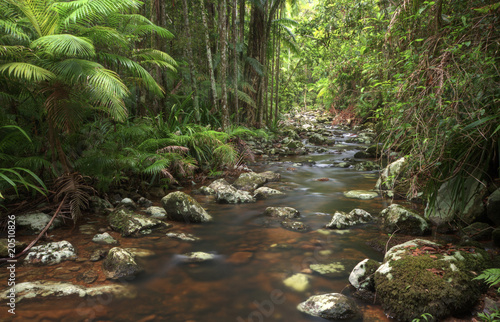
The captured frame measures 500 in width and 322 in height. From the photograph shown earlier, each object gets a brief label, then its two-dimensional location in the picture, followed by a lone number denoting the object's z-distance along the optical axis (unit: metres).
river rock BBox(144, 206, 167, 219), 4.52
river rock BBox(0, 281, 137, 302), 2.43
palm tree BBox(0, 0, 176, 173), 3.26
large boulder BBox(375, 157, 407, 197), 5.09
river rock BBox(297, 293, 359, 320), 2.29
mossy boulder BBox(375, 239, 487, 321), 2.13
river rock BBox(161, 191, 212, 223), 4.34
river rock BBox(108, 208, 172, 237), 3.81
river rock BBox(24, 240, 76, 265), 2.96
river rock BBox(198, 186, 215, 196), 5.71
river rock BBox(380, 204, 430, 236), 3.50
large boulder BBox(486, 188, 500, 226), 2.94
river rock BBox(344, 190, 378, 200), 5.37
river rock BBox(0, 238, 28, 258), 2.96
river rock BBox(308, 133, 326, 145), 13.18
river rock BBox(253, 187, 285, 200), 5.62
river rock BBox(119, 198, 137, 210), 4.77
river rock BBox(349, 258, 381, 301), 2.52
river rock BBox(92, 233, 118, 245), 3.48
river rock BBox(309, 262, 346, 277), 2.94
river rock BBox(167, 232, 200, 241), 3.77
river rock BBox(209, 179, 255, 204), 5.32
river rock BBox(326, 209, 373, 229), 4.04
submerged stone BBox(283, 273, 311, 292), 2.73
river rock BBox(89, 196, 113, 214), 4.43
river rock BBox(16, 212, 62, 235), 3.55
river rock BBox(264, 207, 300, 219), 4.57
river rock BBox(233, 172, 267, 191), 6.22
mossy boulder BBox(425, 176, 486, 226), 3.09
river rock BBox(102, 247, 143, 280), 2.83
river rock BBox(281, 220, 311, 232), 4.07
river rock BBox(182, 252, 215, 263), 3.25
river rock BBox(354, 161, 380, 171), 7.87
